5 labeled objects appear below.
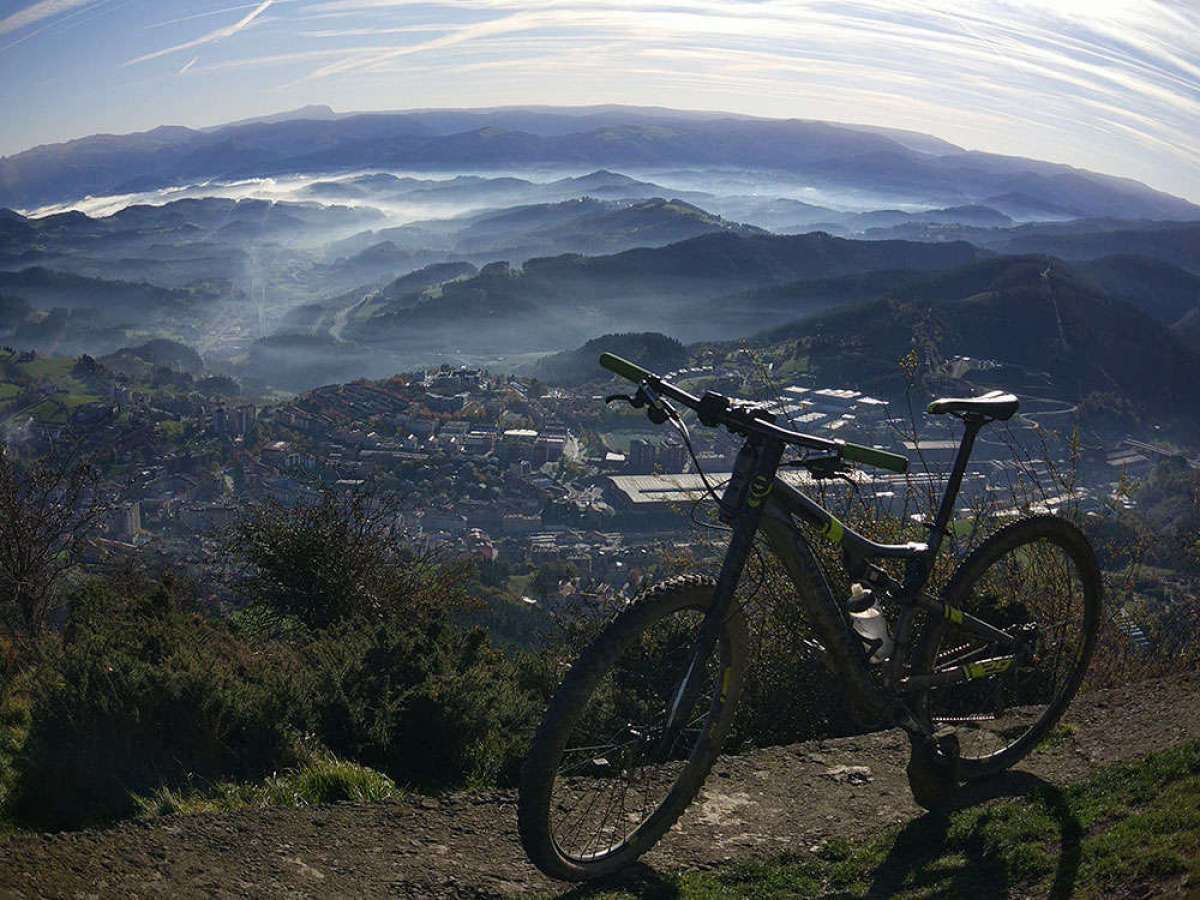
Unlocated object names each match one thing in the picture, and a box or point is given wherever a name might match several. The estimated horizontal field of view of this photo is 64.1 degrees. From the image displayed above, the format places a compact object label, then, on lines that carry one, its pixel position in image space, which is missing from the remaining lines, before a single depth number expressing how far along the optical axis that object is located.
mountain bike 3.00
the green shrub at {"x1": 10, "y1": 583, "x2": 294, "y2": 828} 3.35
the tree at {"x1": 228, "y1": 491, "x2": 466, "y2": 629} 7.55
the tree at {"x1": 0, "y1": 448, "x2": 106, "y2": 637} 7.52
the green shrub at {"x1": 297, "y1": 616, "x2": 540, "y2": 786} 4.14
